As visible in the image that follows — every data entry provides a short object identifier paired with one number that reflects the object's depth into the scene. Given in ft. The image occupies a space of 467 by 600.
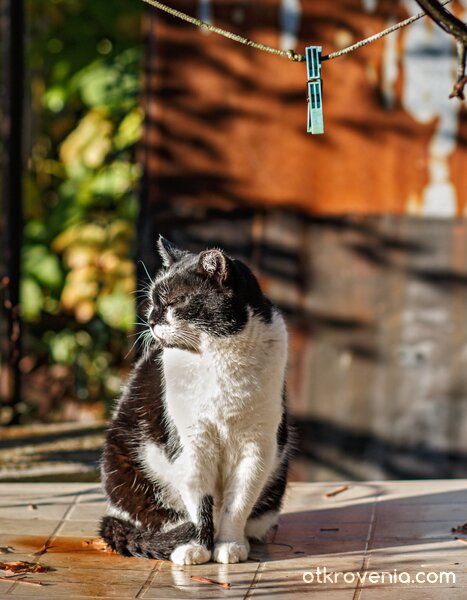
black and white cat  18.70
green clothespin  15.54
